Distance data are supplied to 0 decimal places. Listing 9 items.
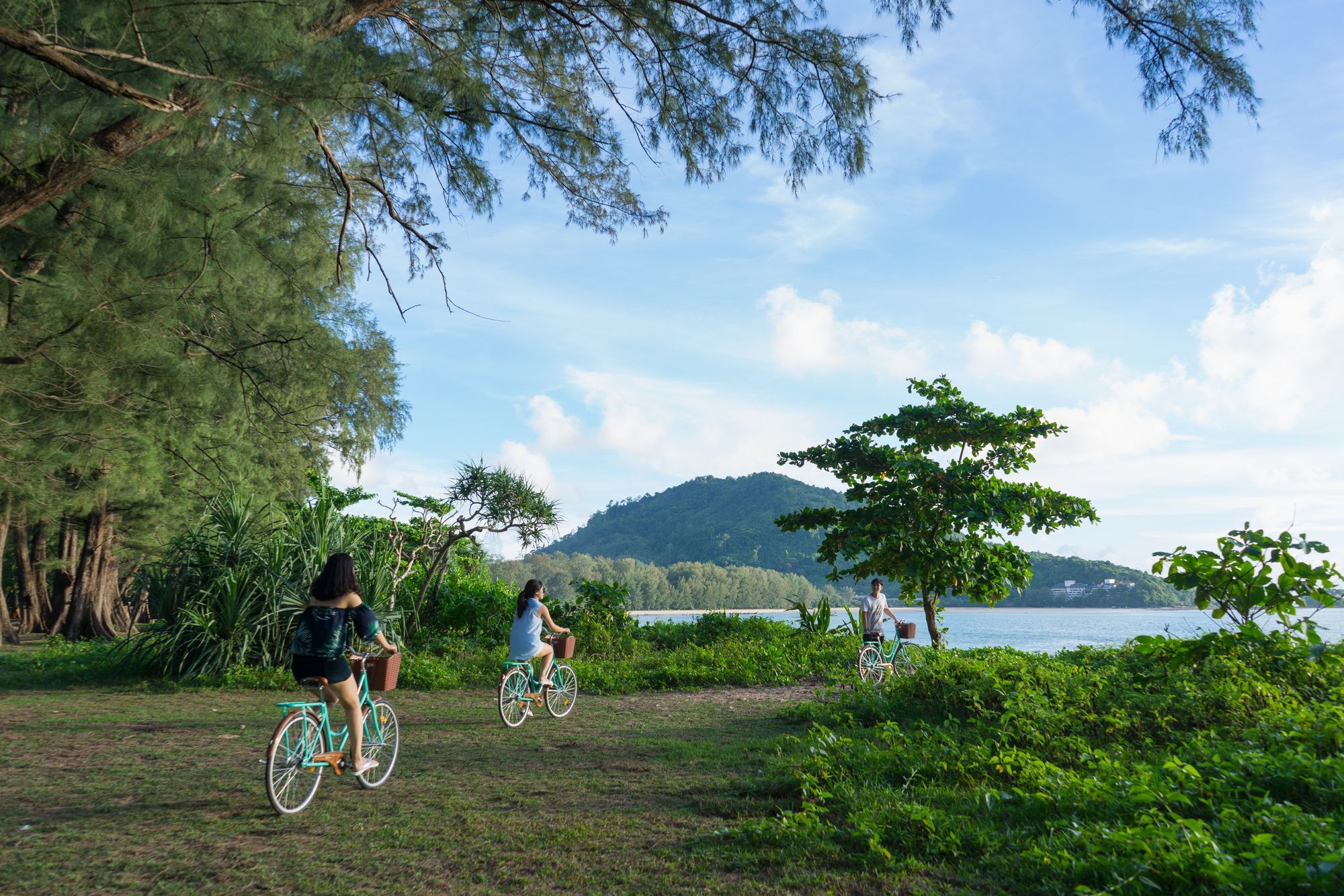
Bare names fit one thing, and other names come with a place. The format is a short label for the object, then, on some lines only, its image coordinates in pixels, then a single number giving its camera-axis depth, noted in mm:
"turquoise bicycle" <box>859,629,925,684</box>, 10836
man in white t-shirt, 11539
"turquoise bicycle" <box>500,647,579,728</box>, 7887
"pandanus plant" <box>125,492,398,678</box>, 10383
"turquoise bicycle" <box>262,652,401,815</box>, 4774
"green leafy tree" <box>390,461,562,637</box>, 14195
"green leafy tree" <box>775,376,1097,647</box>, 13570
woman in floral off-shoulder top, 5016
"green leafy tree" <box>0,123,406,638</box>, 7805
